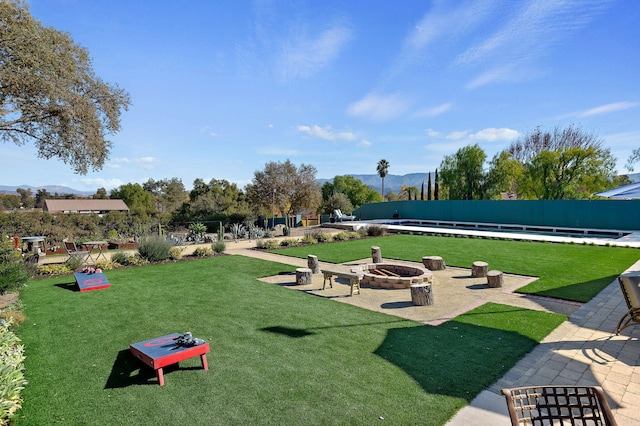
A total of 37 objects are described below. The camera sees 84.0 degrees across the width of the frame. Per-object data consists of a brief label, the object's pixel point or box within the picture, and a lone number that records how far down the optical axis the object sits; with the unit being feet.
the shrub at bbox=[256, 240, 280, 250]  54.77
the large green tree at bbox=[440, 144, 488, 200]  118.21
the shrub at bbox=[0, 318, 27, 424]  10.43
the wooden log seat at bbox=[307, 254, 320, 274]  37.14
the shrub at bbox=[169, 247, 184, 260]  44.60
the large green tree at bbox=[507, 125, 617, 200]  99.50
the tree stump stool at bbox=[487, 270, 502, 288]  30.48
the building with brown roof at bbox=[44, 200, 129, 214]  156.66
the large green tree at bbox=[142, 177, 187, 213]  174.10
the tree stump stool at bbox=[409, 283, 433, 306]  25.58
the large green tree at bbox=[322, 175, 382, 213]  195.11
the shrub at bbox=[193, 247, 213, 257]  47.44
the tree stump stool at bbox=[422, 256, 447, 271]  38.63
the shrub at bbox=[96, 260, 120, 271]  38.17
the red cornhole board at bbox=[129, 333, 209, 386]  14.25
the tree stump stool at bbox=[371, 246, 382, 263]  41.75
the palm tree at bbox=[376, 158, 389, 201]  188.44
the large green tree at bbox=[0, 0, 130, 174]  32.45
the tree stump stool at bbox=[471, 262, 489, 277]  34.06
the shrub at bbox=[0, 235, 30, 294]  23.96
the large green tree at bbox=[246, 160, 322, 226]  121.08
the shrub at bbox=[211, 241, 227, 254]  49.83
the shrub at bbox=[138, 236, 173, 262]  42.63
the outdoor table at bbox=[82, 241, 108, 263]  41.78
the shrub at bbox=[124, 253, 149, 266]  40.96
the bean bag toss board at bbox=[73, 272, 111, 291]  29.71
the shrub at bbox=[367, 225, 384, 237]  71.00
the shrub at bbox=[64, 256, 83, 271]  37.78
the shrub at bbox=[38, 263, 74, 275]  35.76
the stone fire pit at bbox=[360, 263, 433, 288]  30.68
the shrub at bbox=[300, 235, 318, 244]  60.39
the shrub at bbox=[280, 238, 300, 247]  58.35
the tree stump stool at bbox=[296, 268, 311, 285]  32.37
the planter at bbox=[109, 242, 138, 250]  53.88
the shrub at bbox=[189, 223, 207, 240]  64.43
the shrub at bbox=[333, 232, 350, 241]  64.75
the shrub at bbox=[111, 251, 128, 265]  40.11
